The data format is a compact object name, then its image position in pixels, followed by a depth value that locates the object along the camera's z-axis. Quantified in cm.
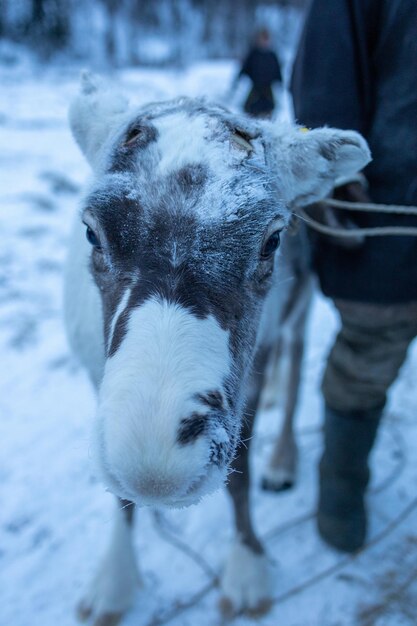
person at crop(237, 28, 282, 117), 906
